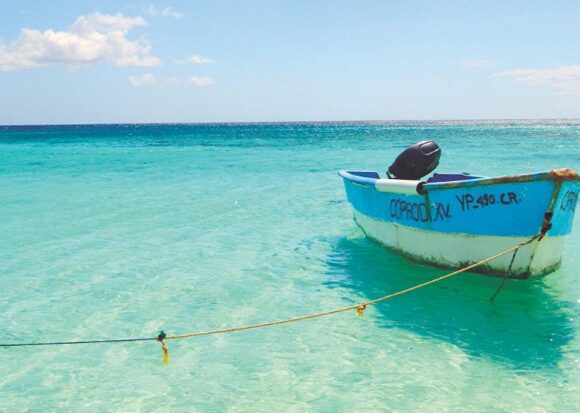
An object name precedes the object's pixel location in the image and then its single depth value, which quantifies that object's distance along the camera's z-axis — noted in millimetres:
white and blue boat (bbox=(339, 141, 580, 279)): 5770
